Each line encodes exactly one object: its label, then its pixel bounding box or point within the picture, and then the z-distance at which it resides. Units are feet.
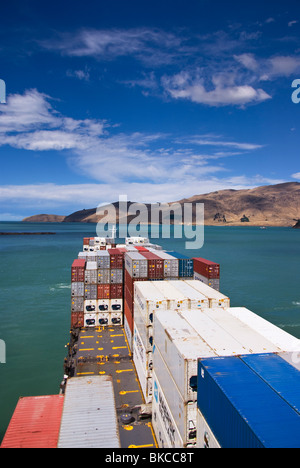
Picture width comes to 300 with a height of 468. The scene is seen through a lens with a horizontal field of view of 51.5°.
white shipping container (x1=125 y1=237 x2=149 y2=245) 250.57
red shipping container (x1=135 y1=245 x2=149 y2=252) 134.80
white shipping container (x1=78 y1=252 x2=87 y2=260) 145.42
